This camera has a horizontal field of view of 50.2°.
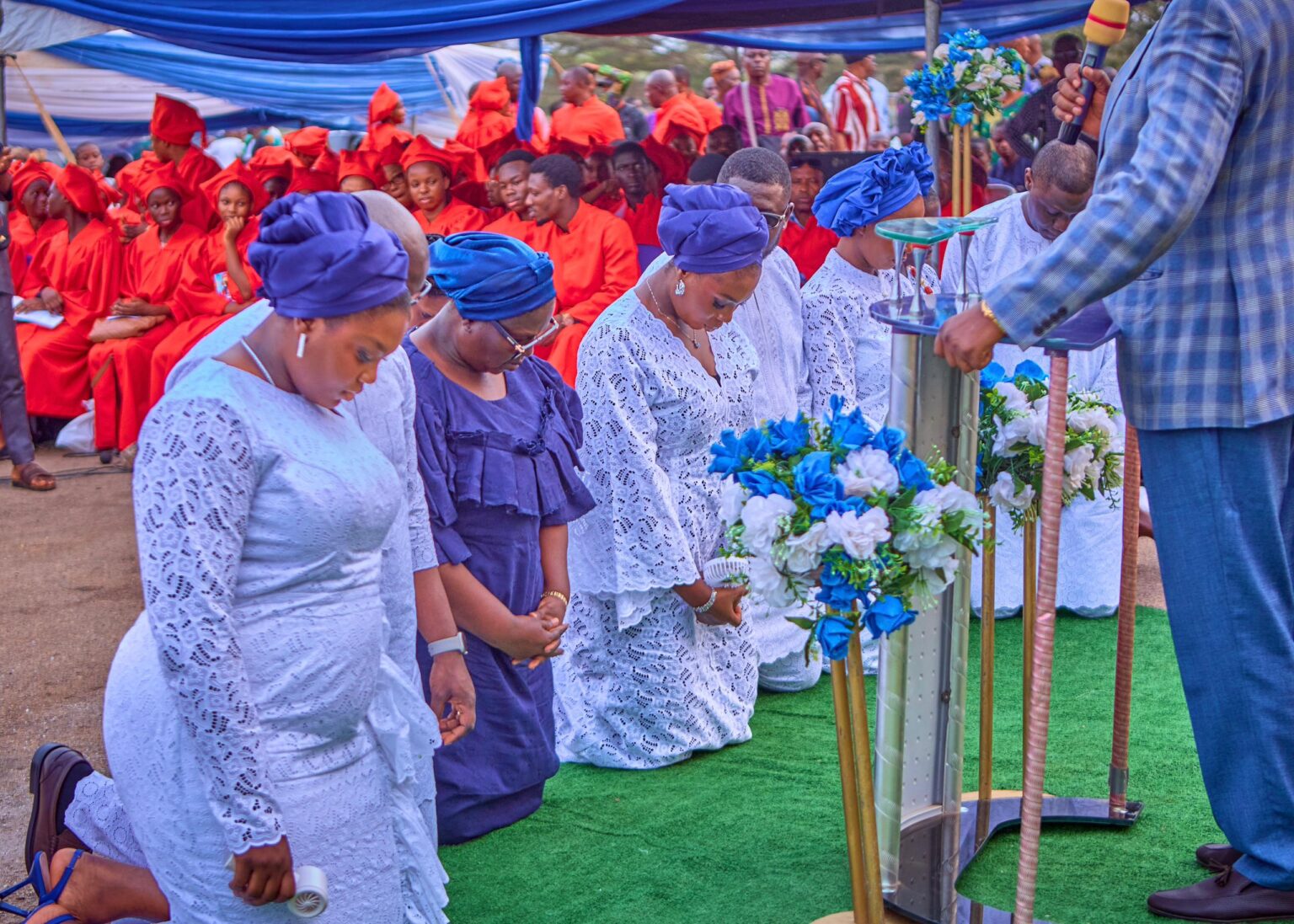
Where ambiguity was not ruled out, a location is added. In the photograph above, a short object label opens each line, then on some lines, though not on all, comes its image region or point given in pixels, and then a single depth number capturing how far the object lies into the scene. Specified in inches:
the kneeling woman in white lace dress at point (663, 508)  168.9
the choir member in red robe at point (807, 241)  350.9
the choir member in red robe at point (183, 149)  400.2
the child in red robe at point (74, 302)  414.6
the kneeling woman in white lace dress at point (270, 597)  90.4
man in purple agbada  453.7
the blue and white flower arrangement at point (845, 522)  100.7
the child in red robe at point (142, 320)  395.5
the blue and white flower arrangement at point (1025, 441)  134.3
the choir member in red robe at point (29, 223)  450.3
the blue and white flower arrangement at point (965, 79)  230.2
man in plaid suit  108.3
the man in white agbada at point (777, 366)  205.6
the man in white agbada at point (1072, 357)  208.8
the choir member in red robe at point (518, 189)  359.6
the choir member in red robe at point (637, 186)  399.9
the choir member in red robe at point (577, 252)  349.1
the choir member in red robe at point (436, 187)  401.7
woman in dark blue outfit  143.0
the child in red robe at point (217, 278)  383.6
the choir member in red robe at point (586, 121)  433.4
